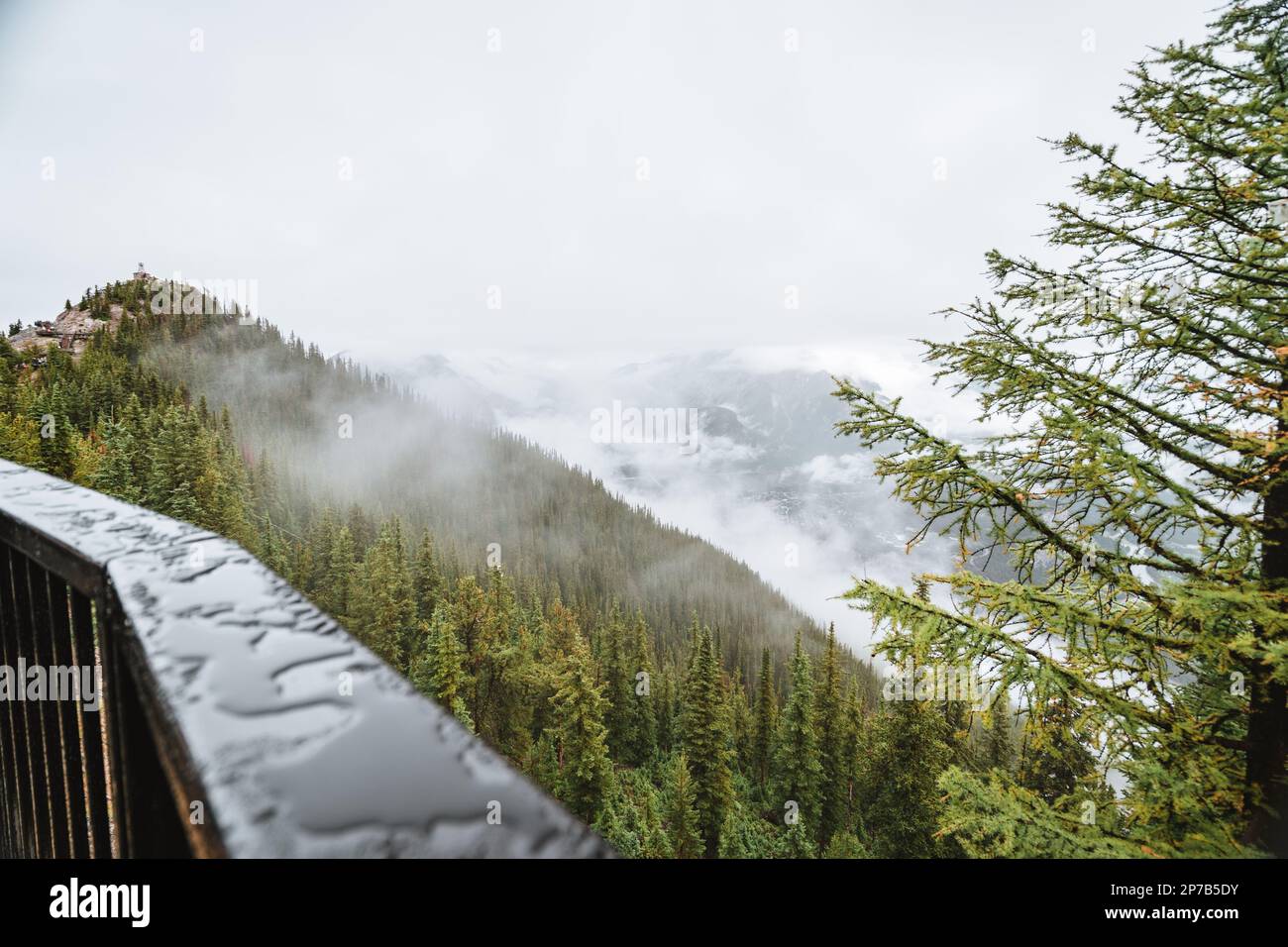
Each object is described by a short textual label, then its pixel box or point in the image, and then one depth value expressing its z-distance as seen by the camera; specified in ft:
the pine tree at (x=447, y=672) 89.30
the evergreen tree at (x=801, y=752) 120.06
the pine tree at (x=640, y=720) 162.67
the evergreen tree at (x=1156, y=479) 15.01
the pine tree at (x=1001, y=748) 107.96
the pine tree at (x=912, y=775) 83.51
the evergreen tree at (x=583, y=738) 81.97
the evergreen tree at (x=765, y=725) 150.10
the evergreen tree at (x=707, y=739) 105.29
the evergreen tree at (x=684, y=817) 94.53
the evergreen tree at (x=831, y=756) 128.98
